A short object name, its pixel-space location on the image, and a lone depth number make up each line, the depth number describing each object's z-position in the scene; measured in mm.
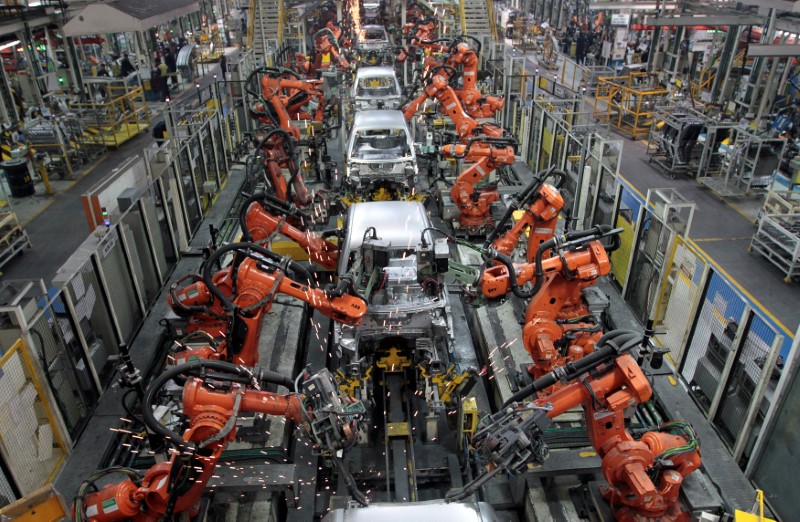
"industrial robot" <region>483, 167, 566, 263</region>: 6836
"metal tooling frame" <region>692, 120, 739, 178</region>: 12617
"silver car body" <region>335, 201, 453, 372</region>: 5508
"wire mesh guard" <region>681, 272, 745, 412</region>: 5488
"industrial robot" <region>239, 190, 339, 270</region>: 6918
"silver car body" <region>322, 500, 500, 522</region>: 3549
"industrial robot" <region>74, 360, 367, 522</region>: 4016
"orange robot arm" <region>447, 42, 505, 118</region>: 13391
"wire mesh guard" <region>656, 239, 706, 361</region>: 5957
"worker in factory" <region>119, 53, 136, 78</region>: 21656
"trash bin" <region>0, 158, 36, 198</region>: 11828
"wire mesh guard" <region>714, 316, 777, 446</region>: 4910
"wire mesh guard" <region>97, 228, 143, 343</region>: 6520
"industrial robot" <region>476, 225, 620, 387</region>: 5598
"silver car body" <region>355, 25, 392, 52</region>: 21109
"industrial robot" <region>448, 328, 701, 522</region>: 4184
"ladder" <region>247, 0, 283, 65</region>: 20672
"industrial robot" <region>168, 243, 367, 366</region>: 5367
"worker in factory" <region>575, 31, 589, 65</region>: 25422
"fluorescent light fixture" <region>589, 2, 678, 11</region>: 17456
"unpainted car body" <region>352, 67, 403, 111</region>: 13805
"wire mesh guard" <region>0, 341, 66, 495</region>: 4609
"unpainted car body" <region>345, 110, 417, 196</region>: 9273
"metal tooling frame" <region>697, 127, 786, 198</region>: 11750
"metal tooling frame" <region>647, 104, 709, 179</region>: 13289
